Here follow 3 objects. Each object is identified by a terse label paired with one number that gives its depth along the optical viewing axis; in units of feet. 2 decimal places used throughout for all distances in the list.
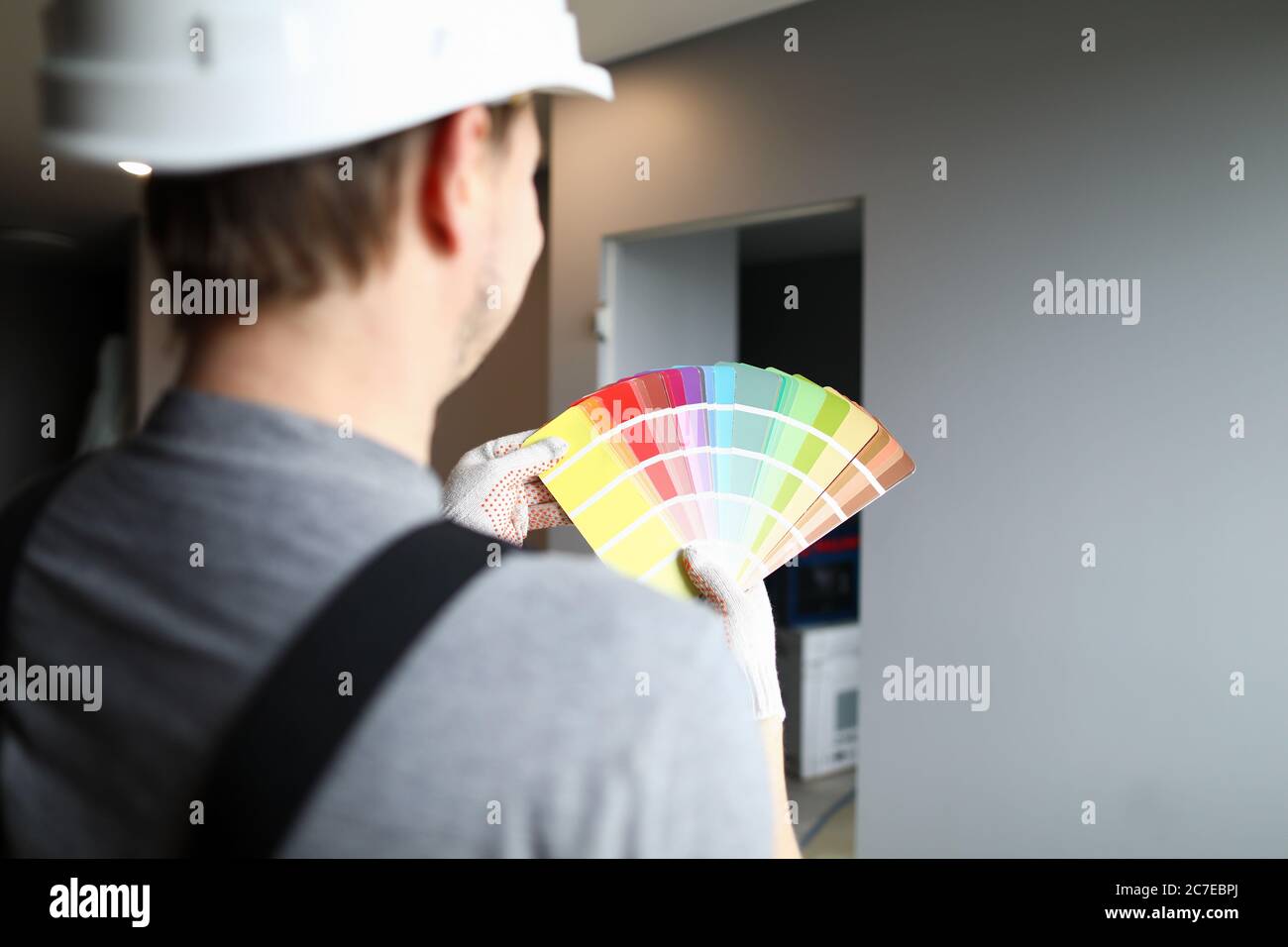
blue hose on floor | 10.37
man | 1.27
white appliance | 12.11
